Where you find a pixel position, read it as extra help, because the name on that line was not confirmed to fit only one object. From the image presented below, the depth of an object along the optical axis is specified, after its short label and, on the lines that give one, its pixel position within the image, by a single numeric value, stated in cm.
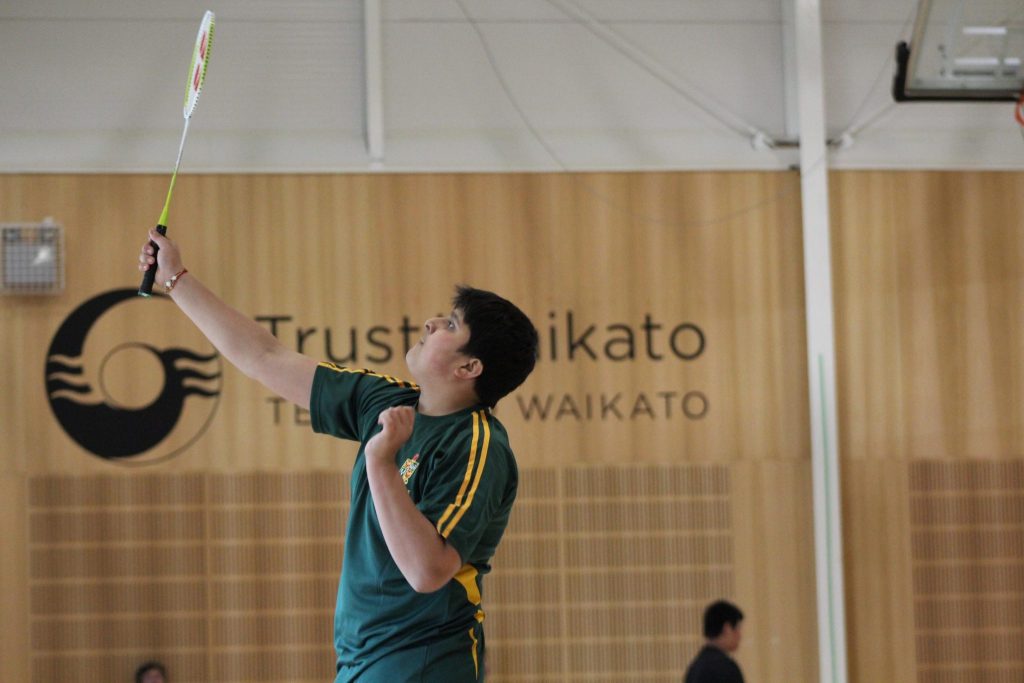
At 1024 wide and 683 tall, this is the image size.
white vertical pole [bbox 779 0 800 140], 1742
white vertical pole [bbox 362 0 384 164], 1670
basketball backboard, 1309
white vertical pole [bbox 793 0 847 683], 1662
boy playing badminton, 539
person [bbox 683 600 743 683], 1280
